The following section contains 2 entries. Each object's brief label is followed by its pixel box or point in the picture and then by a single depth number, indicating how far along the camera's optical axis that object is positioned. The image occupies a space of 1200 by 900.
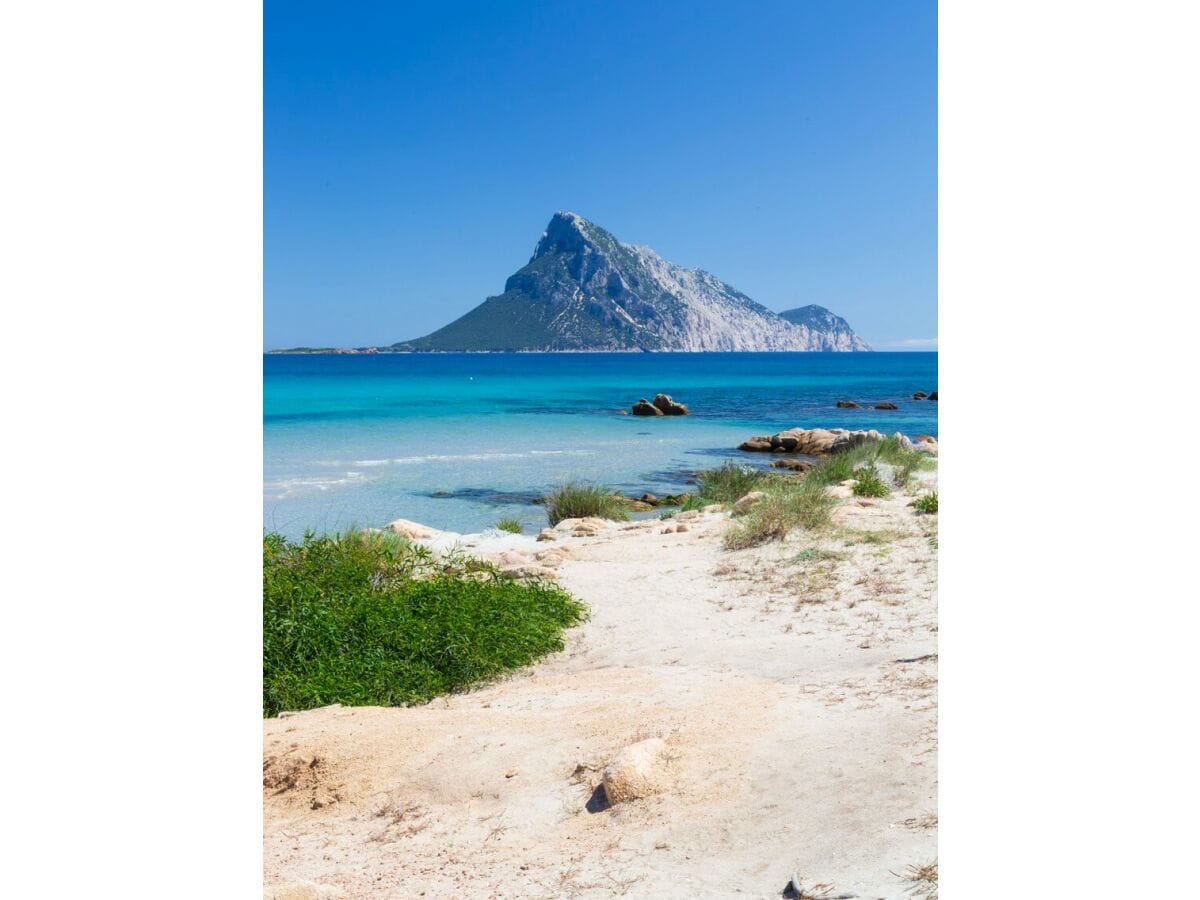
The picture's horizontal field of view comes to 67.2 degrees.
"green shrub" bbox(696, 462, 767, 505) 10.75
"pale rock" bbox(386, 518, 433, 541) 8.08
